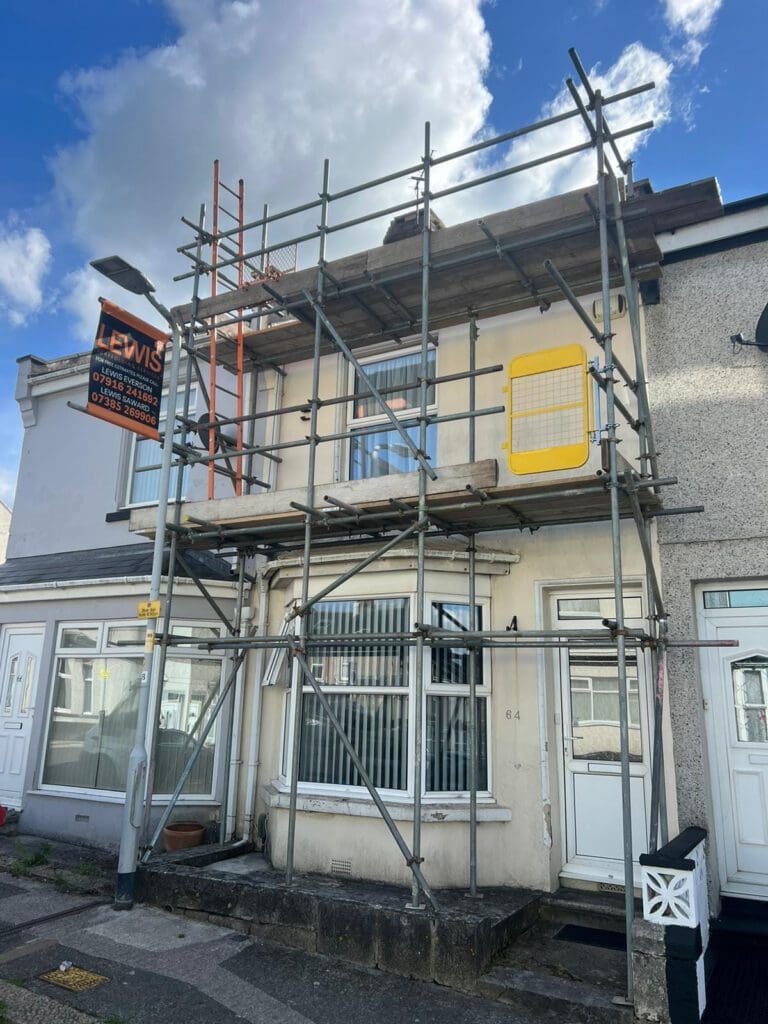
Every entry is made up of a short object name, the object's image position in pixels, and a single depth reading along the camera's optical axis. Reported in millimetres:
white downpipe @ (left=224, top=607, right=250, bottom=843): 7441
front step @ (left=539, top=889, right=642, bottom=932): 5492
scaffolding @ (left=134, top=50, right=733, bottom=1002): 5328
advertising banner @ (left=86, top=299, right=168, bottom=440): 6996
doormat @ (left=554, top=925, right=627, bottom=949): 5145
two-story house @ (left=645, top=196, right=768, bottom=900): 5598
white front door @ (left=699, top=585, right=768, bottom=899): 5531
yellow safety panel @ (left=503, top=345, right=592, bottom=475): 5422
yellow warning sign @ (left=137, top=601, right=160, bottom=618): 6535
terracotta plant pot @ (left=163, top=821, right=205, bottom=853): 7129
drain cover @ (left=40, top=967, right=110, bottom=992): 4617
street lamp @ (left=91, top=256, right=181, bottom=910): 6090
